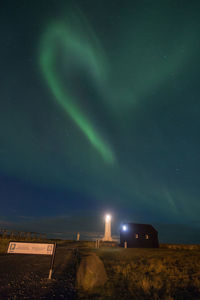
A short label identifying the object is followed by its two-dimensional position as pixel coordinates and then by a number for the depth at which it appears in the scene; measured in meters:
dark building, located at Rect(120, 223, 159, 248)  39.83
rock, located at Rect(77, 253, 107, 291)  6.73
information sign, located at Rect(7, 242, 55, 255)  7.74
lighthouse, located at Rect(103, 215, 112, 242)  52.62
